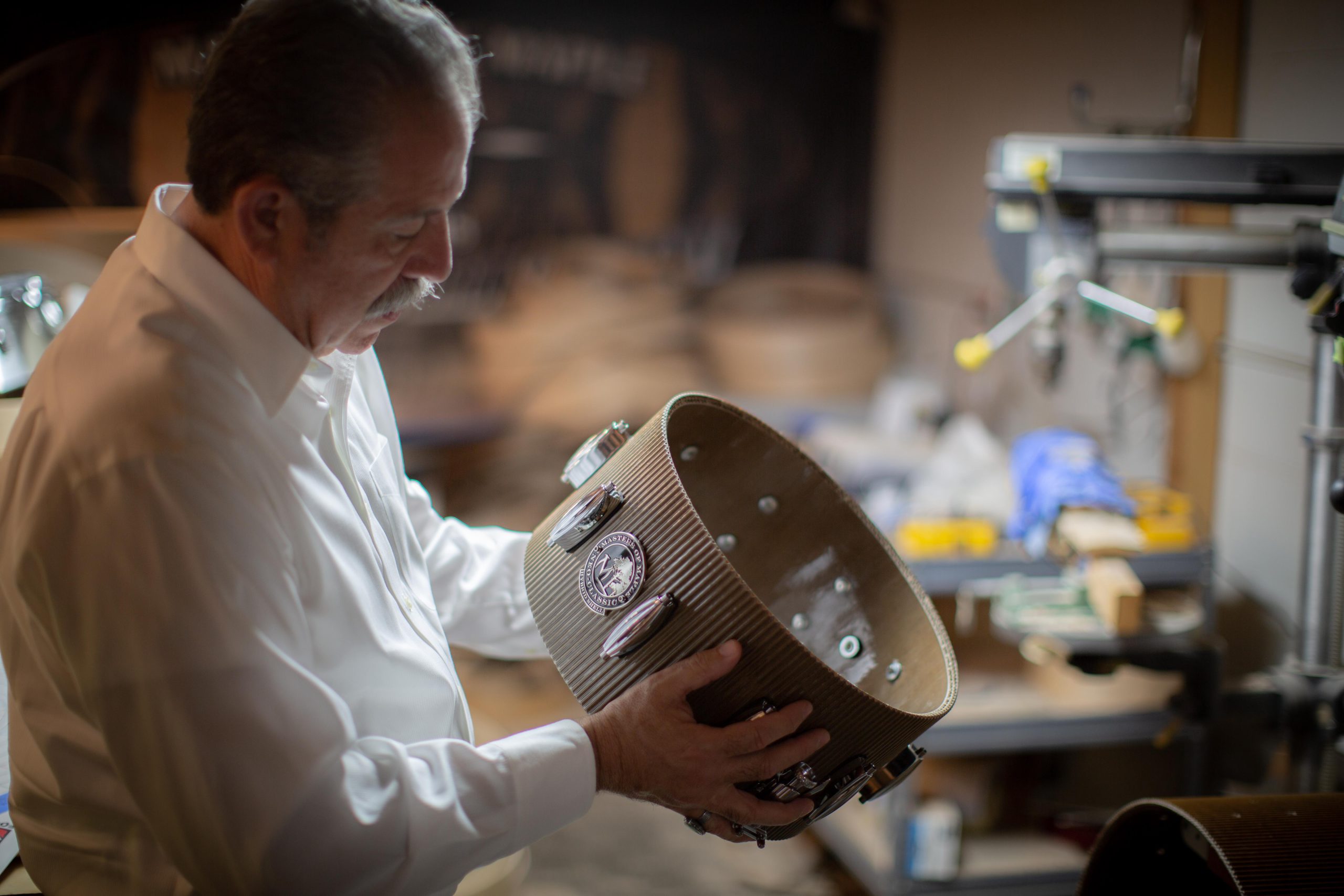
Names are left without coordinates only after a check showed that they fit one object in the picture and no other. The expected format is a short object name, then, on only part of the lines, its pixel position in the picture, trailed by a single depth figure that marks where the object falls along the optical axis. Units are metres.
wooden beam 2.29
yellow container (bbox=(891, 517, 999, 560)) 2.15
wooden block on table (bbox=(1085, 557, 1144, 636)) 1.96
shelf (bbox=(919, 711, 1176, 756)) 2.13
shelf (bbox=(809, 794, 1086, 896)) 2.18
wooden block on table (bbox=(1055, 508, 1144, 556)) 2.01
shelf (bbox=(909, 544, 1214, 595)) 2.09
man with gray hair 0.71
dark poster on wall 4.06
